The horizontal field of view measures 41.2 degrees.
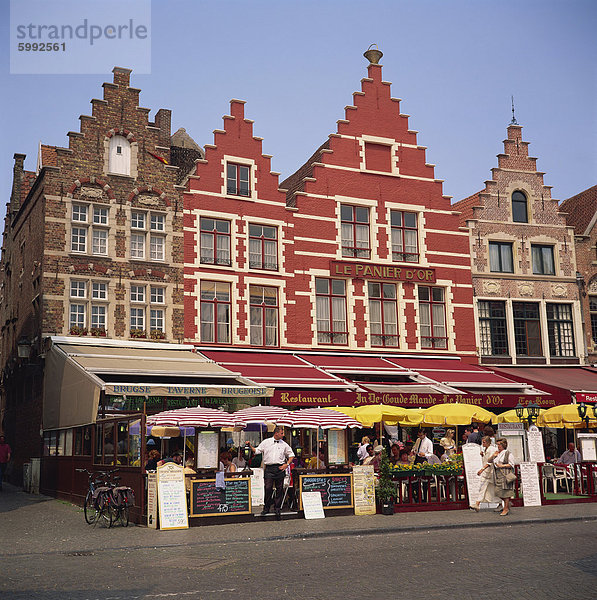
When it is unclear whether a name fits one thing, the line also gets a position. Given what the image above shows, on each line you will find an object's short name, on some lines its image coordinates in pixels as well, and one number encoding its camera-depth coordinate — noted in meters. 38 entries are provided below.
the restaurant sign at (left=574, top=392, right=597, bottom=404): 27.52
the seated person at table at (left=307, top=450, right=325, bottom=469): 20.60
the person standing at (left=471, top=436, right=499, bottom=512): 17.25
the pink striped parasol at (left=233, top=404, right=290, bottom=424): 18.41
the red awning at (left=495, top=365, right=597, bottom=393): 28.30
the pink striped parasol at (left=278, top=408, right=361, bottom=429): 18.23
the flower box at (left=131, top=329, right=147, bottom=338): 24.94
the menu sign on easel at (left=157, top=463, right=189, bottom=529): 14.84
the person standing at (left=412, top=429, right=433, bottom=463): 20.06
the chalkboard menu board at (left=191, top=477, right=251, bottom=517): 15.39
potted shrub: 16.89
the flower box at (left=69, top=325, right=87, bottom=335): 24.06
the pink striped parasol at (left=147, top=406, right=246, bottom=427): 16.75
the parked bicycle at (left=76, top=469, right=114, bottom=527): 15.52
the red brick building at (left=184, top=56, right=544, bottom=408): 26.36
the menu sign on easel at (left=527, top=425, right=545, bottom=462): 20.16
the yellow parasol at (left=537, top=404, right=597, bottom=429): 22.50
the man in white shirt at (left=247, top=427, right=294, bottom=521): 16.20
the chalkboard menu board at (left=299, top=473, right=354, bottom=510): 16.66
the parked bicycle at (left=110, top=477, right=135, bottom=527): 15.45
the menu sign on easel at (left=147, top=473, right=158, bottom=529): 15.09
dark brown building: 24.44
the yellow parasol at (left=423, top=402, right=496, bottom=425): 21.67
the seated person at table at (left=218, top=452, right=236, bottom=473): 17.84
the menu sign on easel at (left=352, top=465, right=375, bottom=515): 17.03
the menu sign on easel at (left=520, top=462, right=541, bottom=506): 18.34
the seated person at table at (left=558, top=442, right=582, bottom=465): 21.95
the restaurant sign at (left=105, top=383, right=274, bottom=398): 18.89
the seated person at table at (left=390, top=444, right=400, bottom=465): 19.84
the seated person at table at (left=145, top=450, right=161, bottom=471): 17.12
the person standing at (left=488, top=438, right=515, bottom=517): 16.55
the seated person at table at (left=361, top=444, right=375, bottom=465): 18.55
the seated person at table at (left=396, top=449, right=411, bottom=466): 18.80
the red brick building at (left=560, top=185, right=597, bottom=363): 32.25
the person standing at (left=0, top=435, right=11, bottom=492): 25.22
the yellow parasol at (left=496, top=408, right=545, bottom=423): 22.83
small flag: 26.38
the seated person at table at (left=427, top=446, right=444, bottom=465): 19.59
